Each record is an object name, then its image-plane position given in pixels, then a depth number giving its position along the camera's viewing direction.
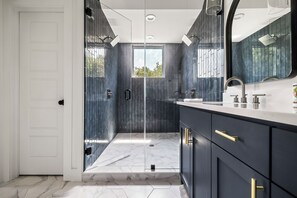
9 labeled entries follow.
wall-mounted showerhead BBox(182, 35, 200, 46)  2.89
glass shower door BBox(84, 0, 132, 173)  2.24
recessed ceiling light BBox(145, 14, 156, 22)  2.89
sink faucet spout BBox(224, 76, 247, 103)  1.21
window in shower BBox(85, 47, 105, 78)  2.24
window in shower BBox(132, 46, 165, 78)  3.59
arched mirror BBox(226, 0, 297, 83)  0.97
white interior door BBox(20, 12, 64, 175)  2.26
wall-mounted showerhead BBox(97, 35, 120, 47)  2.89
